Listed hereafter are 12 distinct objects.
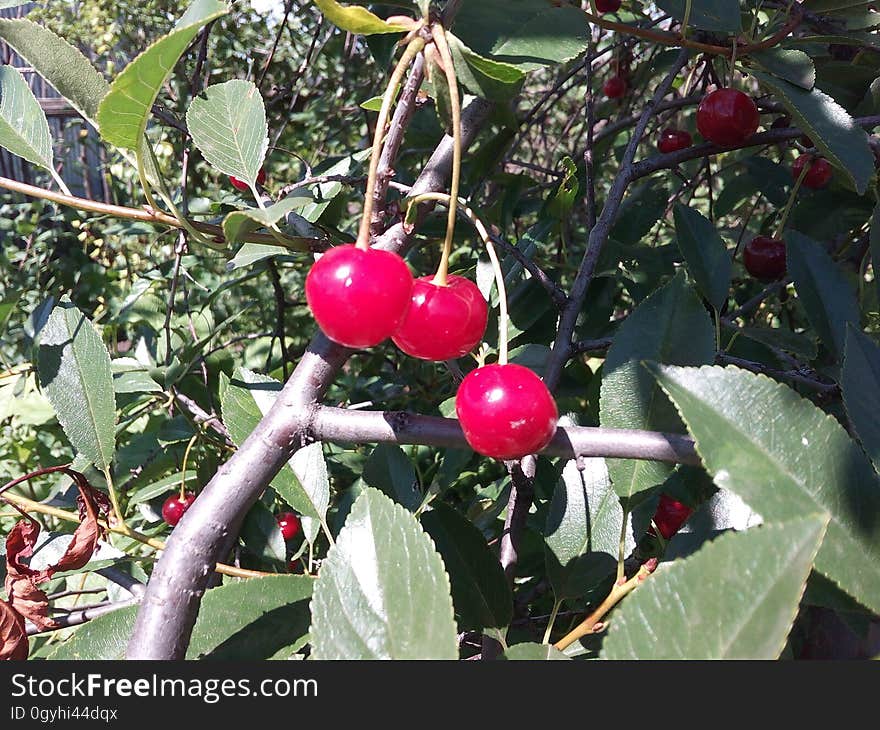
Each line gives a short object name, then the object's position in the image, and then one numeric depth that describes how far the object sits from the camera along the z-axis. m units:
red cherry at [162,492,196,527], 0.38
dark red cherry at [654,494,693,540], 0.30
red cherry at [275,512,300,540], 0.42
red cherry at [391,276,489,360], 0.22
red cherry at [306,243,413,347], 0.21
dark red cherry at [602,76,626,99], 0.61
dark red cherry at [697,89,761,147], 0.35
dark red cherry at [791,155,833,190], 0.41
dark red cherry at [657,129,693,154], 0.48
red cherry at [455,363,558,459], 0.22
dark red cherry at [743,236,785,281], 0.40
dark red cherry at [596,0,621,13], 0.42
